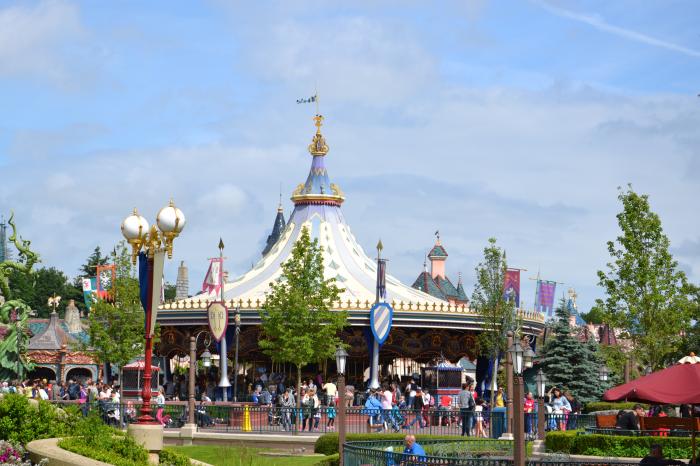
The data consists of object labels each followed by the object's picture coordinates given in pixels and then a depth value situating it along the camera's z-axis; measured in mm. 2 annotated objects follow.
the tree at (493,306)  46284
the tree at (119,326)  46531
